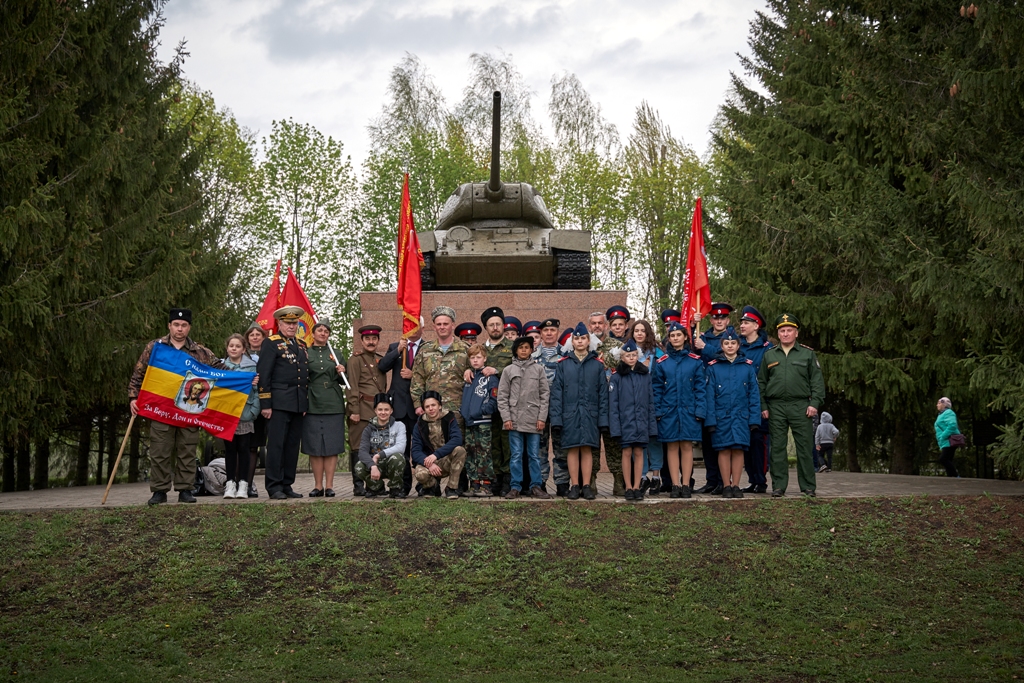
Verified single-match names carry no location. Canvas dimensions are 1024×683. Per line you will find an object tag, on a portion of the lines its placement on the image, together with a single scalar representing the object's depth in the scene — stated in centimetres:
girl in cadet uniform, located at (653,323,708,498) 955
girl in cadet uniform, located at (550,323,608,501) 934
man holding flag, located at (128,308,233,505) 935
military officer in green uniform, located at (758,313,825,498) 948
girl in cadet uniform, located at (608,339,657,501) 927
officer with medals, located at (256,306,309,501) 971
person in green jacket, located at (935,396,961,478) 1545
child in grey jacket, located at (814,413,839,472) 1738
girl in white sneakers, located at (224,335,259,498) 989
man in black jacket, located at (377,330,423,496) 1001
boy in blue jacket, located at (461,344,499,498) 947
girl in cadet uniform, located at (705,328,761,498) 950
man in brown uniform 1027
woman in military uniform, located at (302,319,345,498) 992
